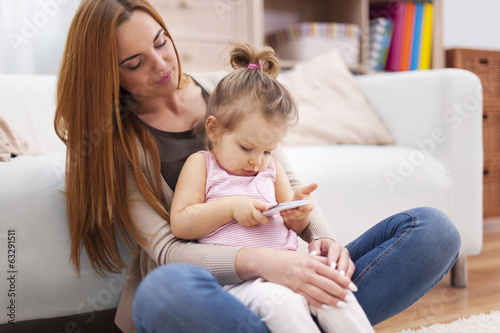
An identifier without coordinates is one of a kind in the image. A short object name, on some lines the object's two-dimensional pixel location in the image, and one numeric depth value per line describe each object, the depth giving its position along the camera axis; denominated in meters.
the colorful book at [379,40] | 2.25
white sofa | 1.21
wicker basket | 2.09
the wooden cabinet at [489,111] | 2.16
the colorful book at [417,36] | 2.29
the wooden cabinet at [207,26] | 1.87
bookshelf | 2.25
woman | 0.79
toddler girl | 0.74
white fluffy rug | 1.04
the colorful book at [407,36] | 2.29
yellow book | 2.31
